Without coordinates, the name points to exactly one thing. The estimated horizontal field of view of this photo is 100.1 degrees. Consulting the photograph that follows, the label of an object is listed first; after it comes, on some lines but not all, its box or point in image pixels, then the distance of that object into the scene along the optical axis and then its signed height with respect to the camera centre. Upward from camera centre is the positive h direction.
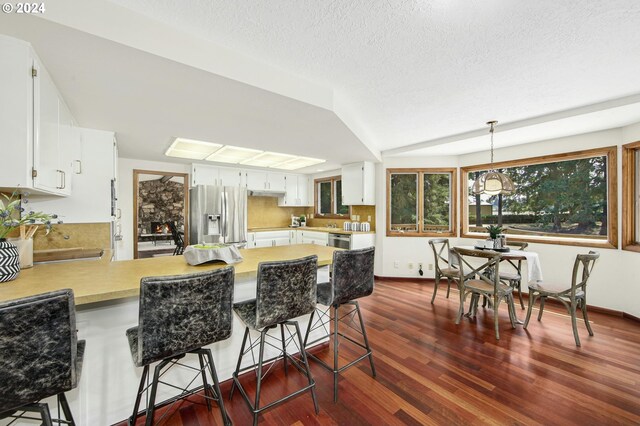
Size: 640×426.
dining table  3.11 -0.60
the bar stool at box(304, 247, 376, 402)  1.96 -0.53
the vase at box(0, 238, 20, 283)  1.43 -0.26
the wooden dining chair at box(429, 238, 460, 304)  3.68 -0.84
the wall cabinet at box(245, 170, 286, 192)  5.69 +0.71
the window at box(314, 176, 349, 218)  6.17 +0.34
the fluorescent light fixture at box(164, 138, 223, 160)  3.63 +0.96
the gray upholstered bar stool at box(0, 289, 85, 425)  0.94 -0.51
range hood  5.84 +0.45
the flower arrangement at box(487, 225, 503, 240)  3.49 -0.27
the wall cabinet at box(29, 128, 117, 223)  2.59 +0.31
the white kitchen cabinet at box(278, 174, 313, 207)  6.38 +0.51
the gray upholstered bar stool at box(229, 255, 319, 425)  1.61 -0.54
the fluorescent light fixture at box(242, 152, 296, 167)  4.47 +0.97
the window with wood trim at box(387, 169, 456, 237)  5.09 +0.19
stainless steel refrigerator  4.87 -0.02
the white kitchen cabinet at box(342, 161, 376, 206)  5.07 +0.55
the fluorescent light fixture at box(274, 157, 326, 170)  4.91 +0.97
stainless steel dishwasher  5.07 -0.55
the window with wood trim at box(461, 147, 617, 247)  3.56 +0.15
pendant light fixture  3.44 +0.36
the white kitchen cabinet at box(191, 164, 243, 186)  4.98 +0.74
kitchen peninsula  1.42 -0.64
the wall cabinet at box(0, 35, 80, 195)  1.37 +0.53
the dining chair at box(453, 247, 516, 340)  2.91 -0.87
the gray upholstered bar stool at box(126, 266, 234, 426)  1.26 -0.52
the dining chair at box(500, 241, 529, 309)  3.31 -0.81
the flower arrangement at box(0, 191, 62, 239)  1.46 -0.04
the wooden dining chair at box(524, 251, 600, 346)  2.68 -0.87
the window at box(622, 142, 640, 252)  3.27 +0.17
